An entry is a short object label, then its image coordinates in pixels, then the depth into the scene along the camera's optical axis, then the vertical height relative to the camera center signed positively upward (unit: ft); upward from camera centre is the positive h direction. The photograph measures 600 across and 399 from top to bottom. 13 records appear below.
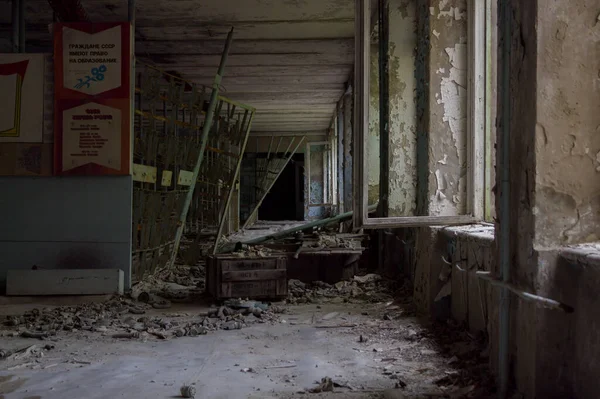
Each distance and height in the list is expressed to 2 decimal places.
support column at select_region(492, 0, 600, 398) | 7.49 +0.56
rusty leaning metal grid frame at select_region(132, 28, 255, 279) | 20.90 +1.53
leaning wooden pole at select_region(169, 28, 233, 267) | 23.81 +2.45
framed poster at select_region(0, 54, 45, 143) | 18.86 +3.39
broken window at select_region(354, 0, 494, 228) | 12.73 +2.23
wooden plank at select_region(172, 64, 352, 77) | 32.17 +7.52
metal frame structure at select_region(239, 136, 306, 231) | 62.39 +3.85
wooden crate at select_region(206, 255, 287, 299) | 17.26 -2.13
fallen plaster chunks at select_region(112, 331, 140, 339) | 13.57 -3.02
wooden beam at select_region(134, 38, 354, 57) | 27.22 +7.53
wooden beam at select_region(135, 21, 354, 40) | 24.57 +7.56
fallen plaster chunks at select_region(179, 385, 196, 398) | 9.16 -2.91
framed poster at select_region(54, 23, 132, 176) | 18.81 +3.37
